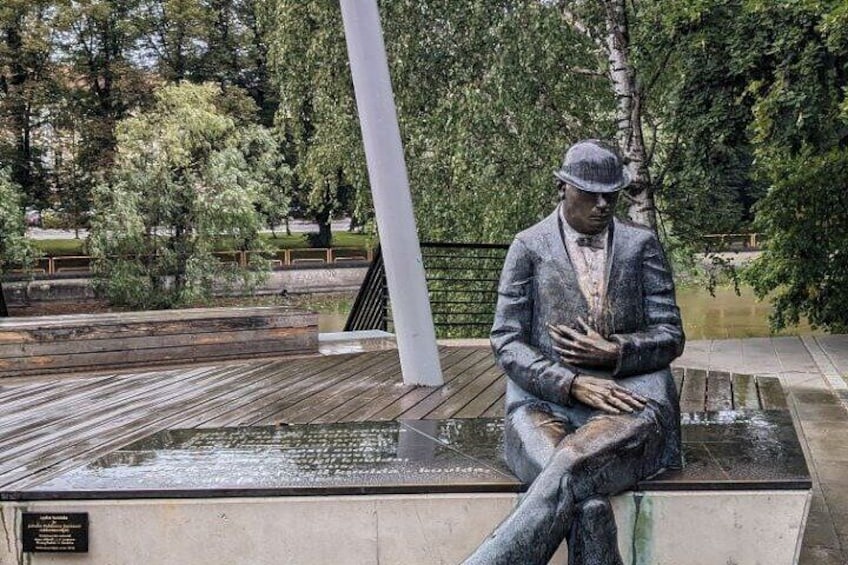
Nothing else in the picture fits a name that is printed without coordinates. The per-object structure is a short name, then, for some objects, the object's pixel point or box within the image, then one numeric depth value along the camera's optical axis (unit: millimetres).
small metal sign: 3578
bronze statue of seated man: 3324
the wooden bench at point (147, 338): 7676
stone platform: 3354
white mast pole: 6262
